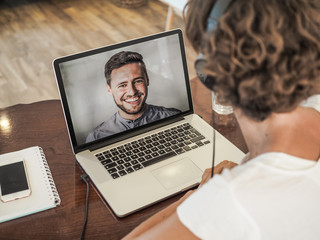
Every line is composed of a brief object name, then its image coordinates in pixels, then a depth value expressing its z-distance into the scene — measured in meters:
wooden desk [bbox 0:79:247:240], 0.88
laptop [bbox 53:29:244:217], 0.99
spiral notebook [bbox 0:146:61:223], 0.90
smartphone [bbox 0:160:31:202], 0.92
